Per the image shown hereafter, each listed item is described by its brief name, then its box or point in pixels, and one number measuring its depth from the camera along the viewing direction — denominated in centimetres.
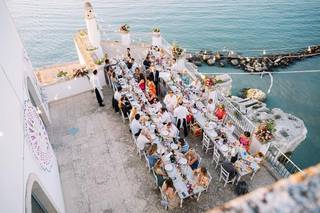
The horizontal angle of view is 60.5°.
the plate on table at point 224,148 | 1056
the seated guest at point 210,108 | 1220
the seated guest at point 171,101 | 1251
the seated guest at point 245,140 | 1080
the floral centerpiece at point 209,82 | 1346
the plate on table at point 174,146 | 1046
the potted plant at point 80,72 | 1470
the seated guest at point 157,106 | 1253
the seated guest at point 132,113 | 1197
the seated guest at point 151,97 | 1335
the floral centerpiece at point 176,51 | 1550
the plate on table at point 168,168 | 961
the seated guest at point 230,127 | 1160
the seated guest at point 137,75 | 1501
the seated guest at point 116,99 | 1316
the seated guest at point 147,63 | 1561
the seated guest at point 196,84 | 1393
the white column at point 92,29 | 1532
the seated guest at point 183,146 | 1062
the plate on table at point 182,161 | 985
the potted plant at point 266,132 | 1057
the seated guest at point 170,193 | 903
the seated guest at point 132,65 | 1538
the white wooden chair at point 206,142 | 1134
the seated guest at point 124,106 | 1268
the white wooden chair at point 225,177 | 996
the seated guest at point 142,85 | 1431
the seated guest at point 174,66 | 1536
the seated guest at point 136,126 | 1129
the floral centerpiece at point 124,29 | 1808
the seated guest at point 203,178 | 938
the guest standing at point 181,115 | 1186
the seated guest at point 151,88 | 1386
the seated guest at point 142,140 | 1079
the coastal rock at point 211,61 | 3438
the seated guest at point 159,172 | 973
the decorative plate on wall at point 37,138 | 856
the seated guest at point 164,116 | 1170
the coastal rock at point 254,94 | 2862
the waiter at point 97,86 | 1345
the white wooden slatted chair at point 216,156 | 1075
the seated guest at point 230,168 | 986
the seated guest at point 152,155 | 1032
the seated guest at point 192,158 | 1028
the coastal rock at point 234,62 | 3431
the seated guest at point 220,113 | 1233
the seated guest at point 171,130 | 1115
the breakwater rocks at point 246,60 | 3366
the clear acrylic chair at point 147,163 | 1039
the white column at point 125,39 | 1850
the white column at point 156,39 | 1729
